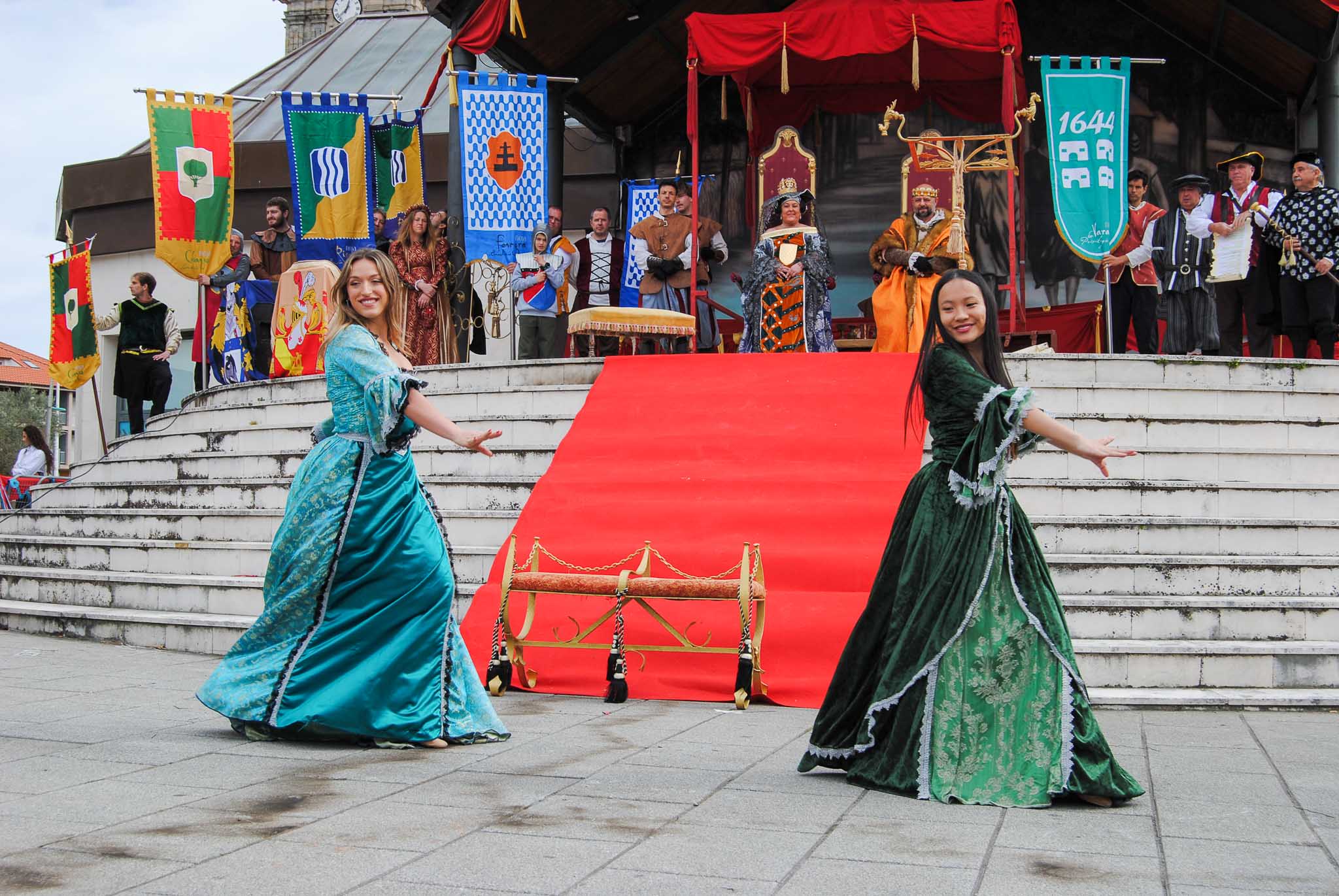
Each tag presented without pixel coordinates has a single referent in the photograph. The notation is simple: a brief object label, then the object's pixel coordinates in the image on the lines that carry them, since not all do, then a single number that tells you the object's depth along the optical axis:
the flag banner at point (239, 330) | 13.42
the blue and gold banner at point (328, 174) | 12.71
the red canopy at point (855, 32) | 11.86
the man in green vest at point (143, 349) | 12.84
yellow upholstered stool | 10.91
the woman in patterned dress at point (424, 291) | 12.27
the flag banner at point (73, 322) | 15.02
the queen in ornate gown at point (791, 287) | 11.46
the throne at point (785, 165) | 13.90
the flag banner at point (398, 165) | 13.75
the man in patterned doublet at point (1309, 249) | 10.09
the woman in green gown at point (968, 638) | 4.05
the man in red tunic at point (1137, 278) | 11.39
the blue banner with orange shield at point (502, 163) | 11.92
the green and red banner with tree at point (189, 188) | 12.83
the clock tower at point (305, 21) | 50.47
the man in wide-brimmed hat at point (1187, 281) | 10.80
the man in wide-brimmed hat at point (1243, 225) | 10.62
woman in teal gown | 4.80
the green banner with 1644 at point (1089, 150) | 11.24
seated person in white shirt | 15.91
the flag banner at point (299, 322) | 12.55
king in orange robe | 11.54
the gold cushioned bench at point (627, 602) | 6.13
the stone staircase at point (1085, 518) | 6.69
